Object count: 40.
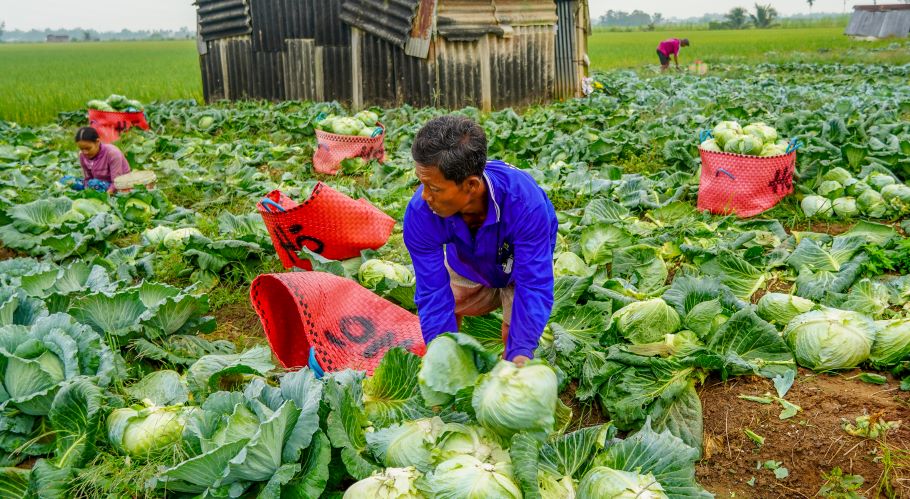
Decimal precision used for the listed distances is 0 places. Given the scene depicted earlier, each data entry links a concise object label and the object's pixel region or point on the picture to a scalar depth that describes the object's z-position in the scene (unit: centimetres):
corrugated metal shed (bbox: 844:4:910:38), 3575
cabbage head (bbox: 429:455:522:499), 212
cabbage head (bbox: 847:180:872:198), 573
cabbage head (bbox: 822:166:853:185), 597
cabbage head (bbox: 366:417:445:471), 240
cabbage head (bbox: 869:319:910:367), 318
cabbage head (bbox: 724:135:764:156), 579
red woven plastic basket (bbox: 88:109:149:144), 1094
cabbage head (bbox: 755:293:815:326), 358
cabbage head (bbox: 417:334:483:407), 238
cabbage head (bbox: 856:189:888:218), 551
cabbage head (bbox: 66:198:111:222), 593
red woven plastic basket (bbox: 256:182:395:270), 473
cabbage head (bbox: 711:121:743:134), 606
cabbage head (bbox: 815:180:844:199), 584
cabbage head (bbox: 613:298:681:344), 336
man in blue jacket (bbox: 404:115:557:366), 243
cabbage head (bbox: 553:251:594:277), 432
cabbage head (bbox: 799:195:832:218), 570
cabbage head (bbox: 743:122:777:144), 593
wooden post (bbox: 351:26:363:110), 1267
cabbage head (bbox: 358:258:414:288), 457
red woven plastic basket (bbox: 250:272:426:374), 366
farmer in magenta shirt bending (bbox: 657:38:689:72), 2412
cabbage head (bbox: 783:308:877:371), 318
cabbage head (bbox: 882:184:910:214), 543
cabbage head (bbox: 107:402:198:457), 265
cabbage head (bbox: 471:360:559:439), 221
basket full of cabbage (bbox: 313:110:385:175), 827
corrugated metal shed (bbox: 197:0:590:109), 1209
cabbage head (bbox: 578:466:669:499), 221
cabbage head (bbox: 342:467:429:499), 224
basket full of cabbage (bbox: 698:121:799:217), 573
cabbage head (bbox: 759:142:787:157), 583
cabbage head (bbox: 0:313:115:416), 283
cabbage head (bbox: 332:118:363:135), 848
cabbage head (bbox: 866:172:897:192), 577
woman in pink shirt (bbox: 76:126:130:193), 725
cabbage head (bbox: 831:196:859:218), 562
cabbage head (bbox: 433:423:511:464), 235
